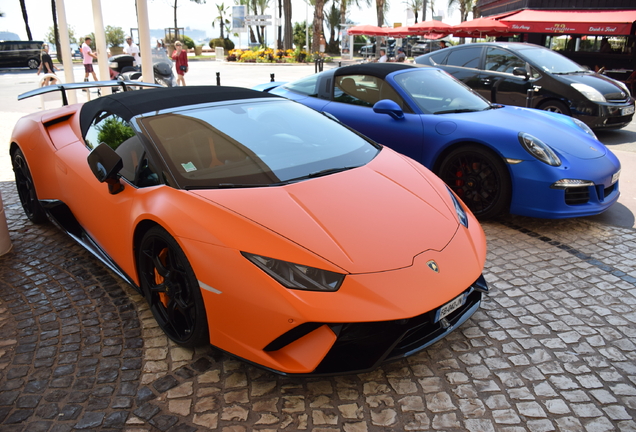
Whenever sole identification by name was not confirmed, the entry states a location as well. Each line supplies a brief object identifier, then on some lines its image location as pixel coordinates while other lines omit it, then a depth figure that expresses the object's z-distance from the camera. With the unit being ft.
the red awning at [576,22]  50.14
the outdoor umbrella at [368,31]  93.71
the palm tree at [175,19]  157.91
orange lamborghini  7.07
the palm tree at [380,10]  149.28
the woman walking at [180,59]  49.83
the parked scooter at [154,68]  37.33
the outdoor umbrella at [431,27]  74.93
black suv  88.33
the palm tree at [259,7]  224.12
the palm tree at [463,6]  201.67
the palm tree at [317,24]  117.39
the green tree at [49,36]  183.11
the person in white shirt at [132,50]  55.98
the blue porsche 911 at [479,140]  13.85
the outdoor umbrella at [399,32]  89.21
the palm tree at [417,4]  250.78
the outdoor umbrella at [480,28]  60.03
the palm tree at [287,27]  121.11
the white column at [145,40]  26.66
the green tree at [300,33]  173.27
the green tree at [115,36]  180.86
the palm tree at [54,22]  121.90
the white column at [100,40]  29.14
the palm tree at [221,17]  262.06
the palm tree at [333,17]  197.77
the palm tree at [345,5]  179.37
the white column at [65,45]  30.89
